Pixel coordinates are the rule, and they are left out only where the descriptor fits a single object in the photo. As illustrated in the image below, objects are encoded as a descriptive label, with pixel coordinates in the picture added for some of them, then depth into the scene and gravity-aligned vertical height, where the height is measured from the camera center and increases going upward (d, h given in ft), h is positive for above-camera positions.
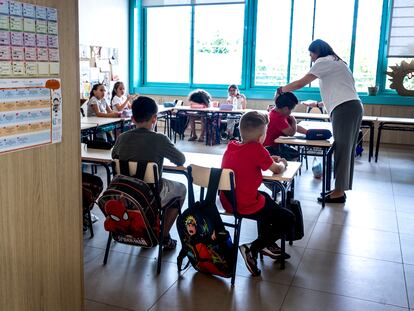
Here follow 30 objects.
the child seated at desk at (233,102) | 26.17 -1.39
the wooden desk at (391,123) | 22.51 -1.94
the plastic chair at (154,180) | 9.16 -2.11
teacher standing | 13.98 -0.44
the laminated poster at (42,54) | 5.43 +0.23
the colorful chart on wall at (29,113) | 5.12 -0.48
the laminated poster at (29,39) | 5.23 +0.39
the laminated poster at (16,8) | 4.98 +0.71
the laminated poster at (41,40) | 5.39 +0.39
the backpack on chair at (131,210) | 8.82 -2.66
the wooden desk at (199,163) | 9.66 -2.05
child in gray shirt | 9.79 -1.53
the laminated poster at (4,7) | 4.87 +0.70
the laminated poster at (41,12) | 5.33 +0.72
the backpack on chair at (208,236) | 8.74 -3.08
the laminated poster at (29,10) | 5.16 +0.72
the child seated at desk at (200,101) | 26.64 -1.36
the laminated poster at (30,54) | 5.27 +0.22
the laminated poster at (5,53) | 4.95 +0.21
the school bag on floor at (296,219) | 10.00 -3.04
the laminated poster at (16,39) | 5.05 +0.38
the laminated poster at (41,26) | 5.35 +0.56
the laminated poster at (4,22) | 4.90 +0.54
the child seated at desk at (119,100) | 22.65 -1.24
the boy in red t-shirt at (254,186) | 8.91 -2.11
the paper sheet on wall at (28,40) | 4.98 +0.37
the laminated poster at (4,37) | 4.92 +0.37
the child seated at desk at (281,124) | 14.43 -1.42
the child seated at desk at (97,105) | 19.85 -1.34
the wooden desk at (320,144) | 13.87 -1.90
